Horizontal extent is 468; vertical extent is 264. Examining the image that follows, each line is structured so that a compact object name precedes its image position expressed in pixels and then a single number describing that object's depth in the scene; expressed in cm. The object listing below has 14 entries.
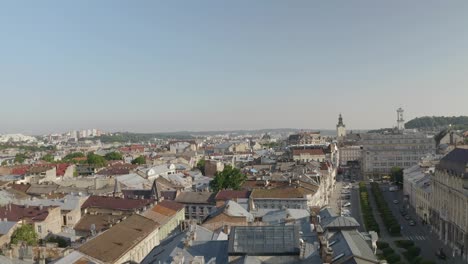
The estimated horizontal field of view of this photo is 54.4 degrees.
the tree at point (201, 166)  13362
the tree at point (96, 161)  14925
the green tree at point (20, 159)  18619
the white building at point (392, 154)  14250
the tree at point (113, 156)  18198
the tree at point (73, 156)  17975
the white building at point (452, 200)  5594
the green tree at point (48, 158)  17768
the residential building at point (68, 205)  5975
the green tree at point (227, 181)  8562
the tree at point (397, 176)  11615
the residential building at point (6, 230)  4869
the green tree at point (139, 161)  15311
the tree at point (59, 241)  4901
